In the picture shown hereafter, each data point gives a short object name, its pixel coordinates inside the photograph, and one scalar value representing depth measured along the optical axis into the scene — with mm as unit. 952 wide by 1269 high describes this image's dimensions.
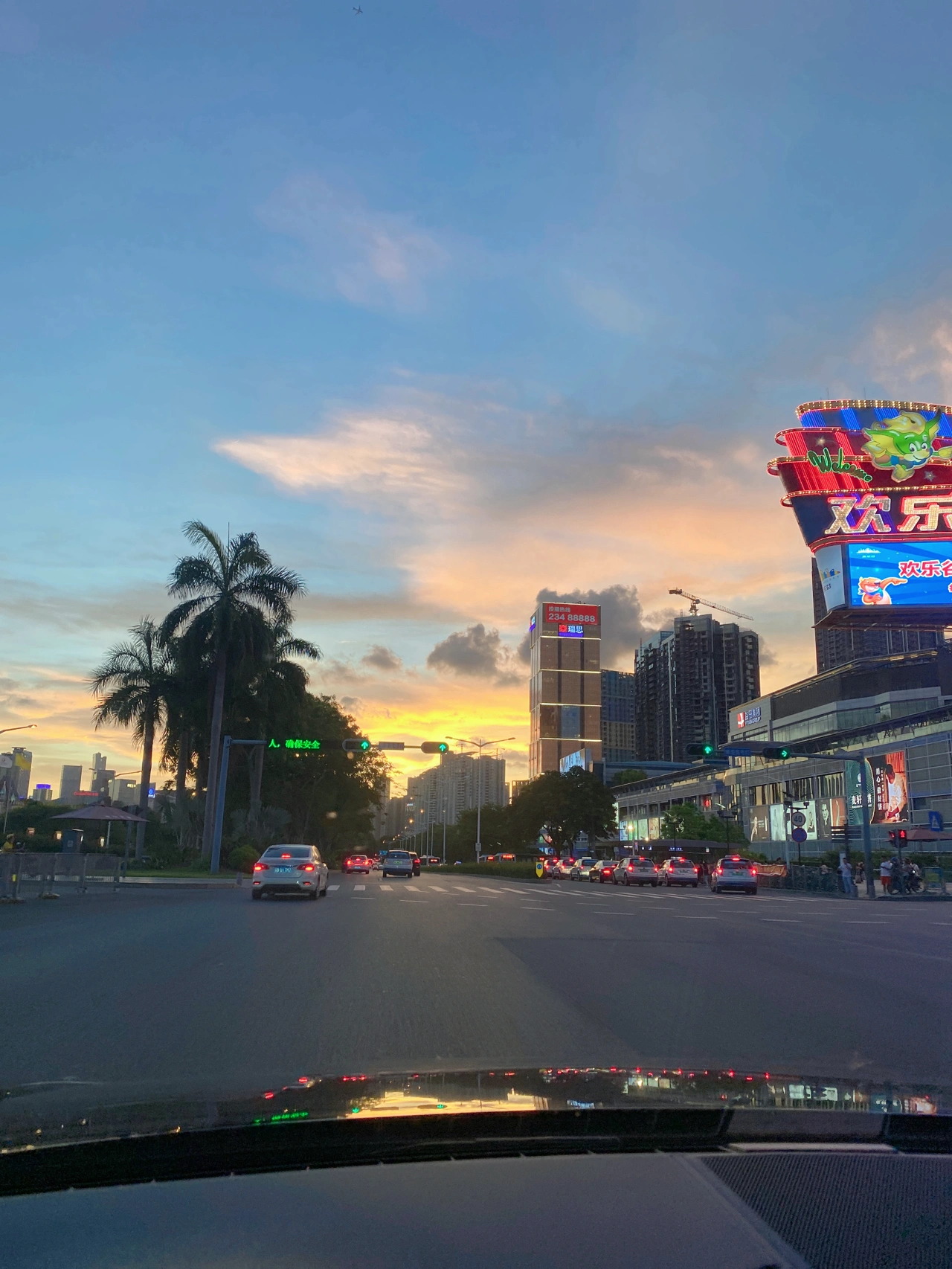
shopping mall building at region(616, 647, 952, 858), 70875
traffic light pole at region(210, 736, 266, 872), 41281
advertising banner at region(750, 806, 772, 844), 96312
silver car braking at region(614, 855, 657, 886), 54656
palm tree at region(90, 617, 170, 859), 49844
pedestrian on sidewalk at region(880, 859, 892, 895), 43906
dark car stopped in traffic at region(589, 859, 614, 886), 59750
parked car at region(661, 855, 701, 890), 54531
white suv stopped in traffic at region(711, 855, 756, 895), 40875
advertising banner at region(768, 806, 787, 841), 91125
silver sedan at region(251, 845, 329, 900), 25141
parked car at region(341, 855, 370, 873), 64688
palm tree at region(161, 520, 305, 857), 45656
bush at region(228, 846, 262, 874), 44781
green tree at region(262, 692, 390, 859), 69500
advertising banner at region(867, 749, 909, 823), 72812
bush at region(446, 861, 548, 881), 73688
